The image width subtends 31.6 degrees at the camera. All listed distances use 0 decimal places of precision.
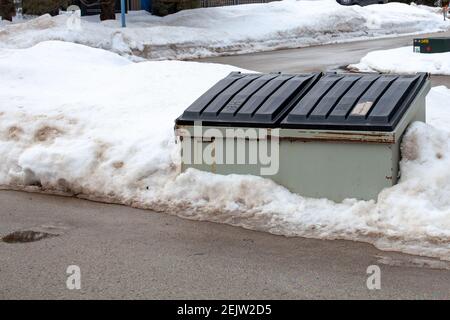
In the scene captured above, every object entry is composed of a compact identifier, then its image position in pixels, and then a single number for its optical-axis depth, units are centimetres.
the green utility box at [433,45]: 1875
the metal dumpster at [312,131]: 652
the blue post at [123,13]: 2561
